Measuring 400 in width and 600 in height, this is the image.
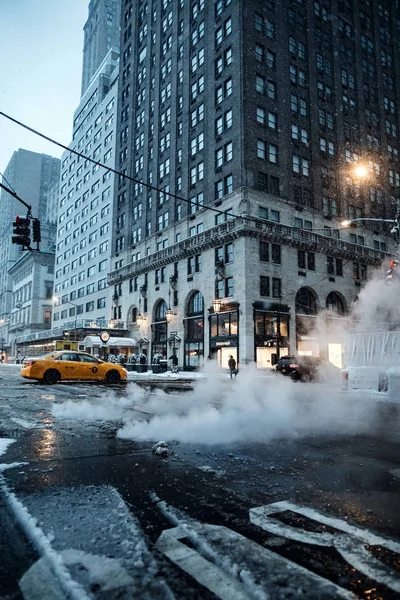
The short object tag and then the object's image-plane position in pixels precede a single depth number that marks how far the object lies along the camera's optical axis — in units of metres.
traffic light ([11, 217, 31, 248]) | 12.49
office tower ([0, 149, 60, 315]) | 120.19
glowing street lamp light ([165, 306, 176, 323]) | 40.82
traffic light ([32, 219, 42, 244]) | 13.34
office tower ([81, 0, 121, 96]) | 124.25
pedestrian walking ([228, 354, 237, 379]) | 23.77
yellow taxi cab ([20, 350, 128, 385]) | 17.84
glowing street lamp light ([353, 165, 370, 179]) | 19.21
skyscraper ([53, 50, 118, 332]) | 58.88
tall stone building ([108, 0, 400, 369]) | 35.66
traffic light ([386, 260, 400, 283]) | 15.96
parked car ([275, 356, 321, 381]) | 24.16
